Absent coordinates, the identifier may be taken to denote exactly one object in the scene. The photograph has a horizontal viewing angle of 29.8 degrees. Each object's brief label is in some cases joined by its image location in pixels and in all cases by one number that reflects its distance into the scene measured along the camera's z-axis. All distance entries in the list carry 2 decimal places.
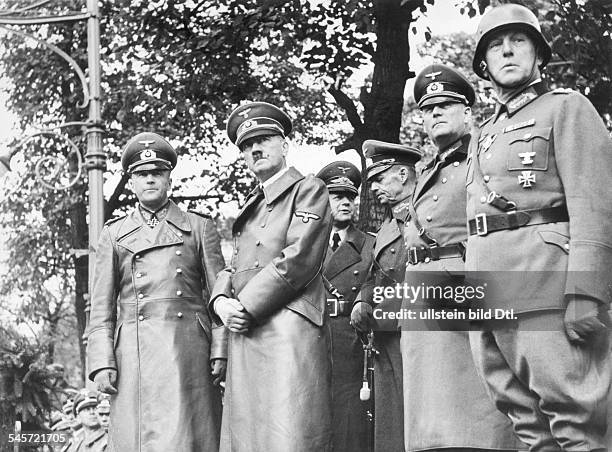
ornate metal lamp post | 11.81
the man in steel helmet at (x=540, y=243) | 4.80
